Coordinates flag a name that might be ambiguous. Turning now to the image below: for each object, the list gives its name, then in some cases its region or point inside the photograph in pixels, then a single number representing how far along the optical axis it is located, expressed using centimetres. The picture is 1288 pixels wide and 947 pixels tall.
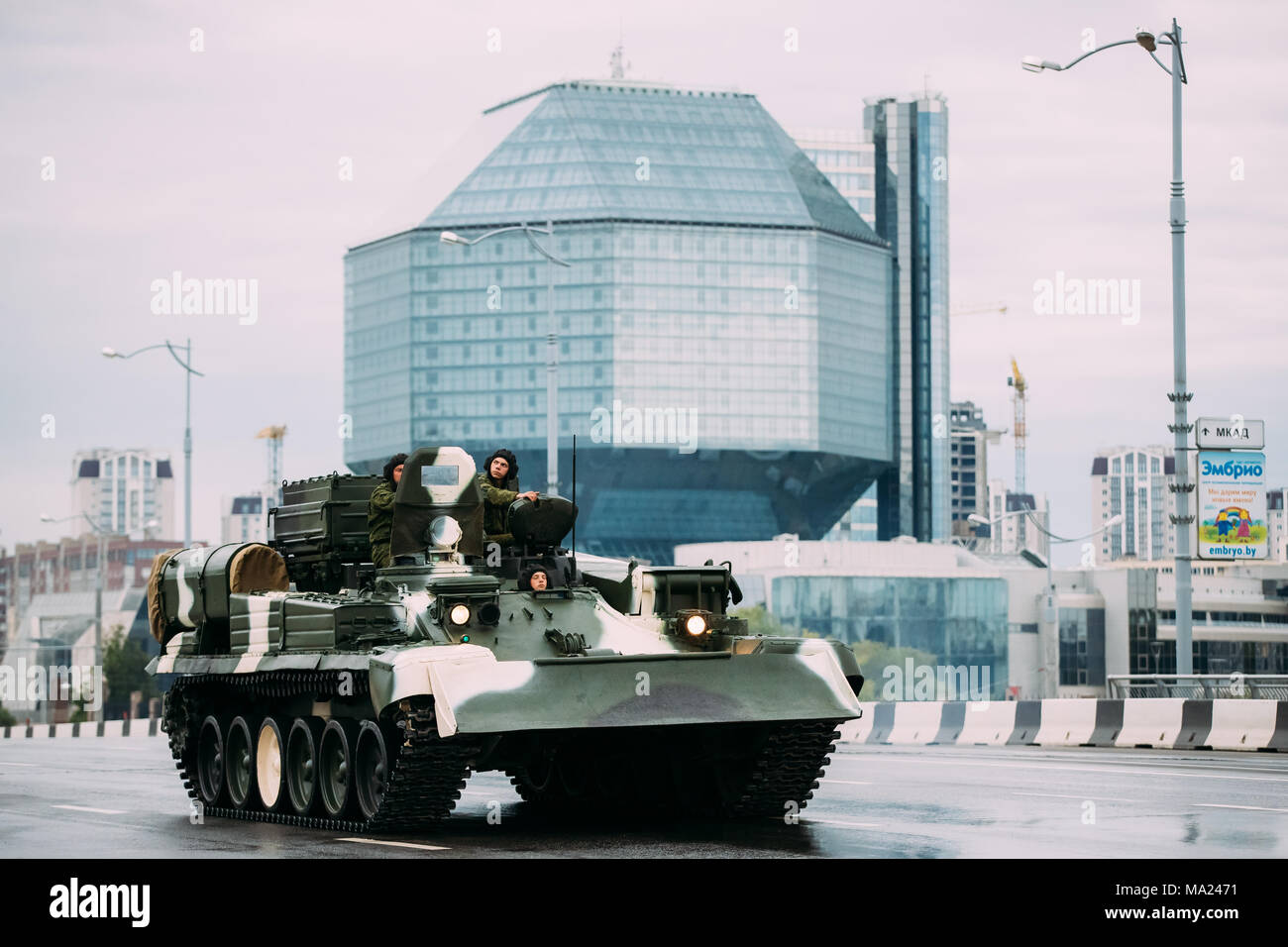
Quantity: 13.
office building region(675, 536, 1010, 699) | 15312
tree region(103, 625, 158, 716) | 11825
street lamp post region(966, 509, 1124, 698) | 15181
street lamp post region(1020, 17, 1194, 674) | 3144
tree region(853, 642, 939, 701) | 14175
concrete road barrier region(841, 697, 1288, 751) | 2725
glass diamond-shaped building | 18250
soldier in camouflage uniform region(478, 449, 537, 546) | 1877
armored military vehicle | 1559
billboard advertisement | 3275
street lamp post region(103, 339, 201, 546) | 6431
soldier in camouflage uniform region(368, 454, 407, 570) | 1853
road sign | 3278
